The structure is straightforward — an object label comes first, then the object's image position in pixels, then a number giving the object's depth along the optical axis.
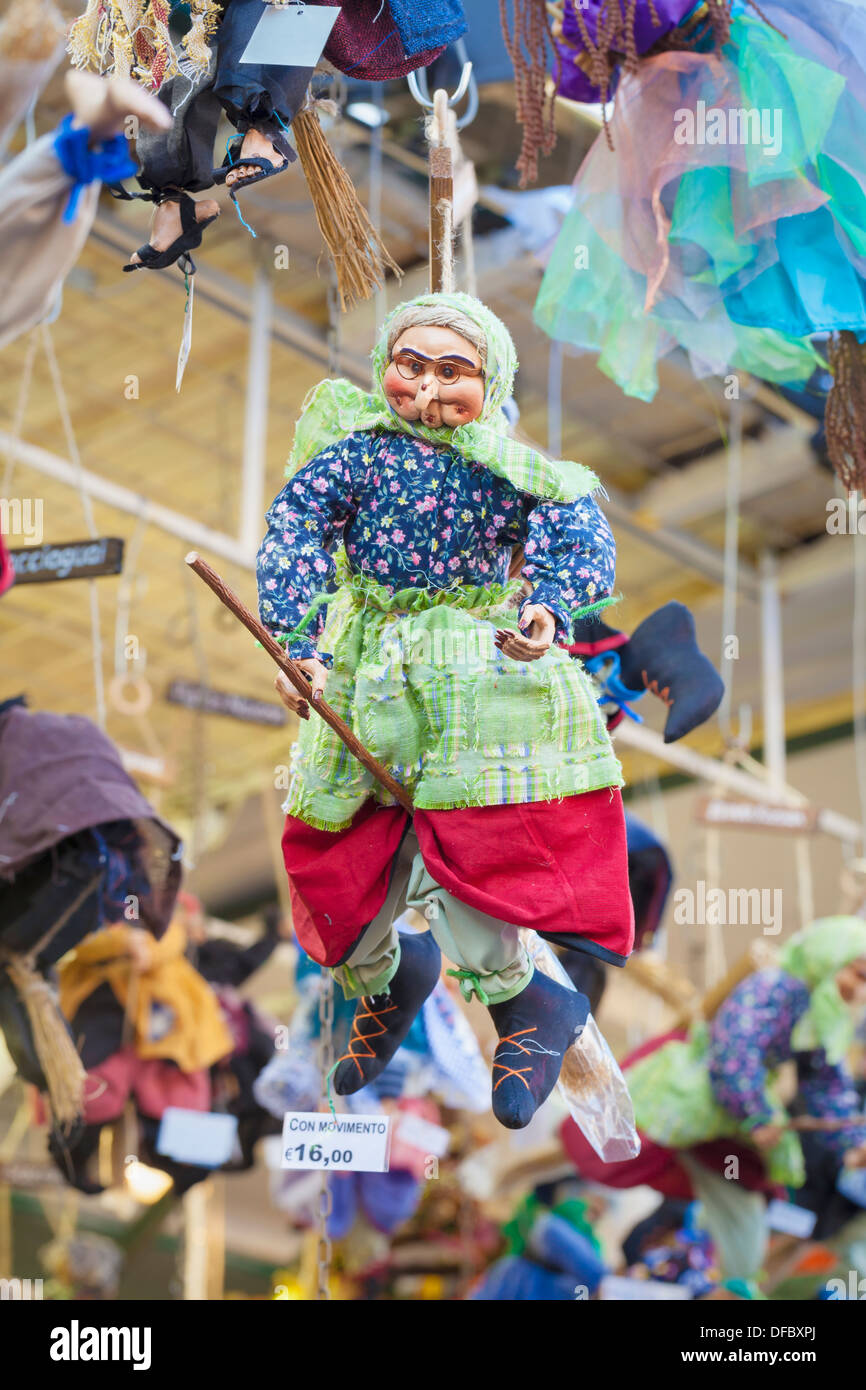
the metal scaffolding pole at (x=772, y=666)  4.82
